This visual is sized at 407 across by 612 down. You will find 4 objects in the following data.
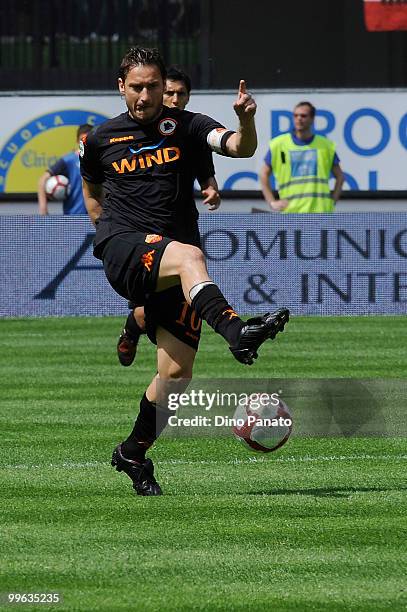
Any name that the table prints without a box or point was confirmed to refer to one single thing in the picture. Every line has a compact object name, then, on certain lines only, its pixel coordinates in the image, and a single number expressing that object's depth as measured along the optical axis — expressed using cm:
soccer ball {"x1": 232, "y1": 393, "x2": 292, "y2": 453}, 1555
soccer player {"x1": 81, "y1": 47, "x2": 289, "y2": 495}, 1483
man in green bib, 3556
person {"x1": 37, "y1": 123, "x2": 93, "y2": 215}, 3584
